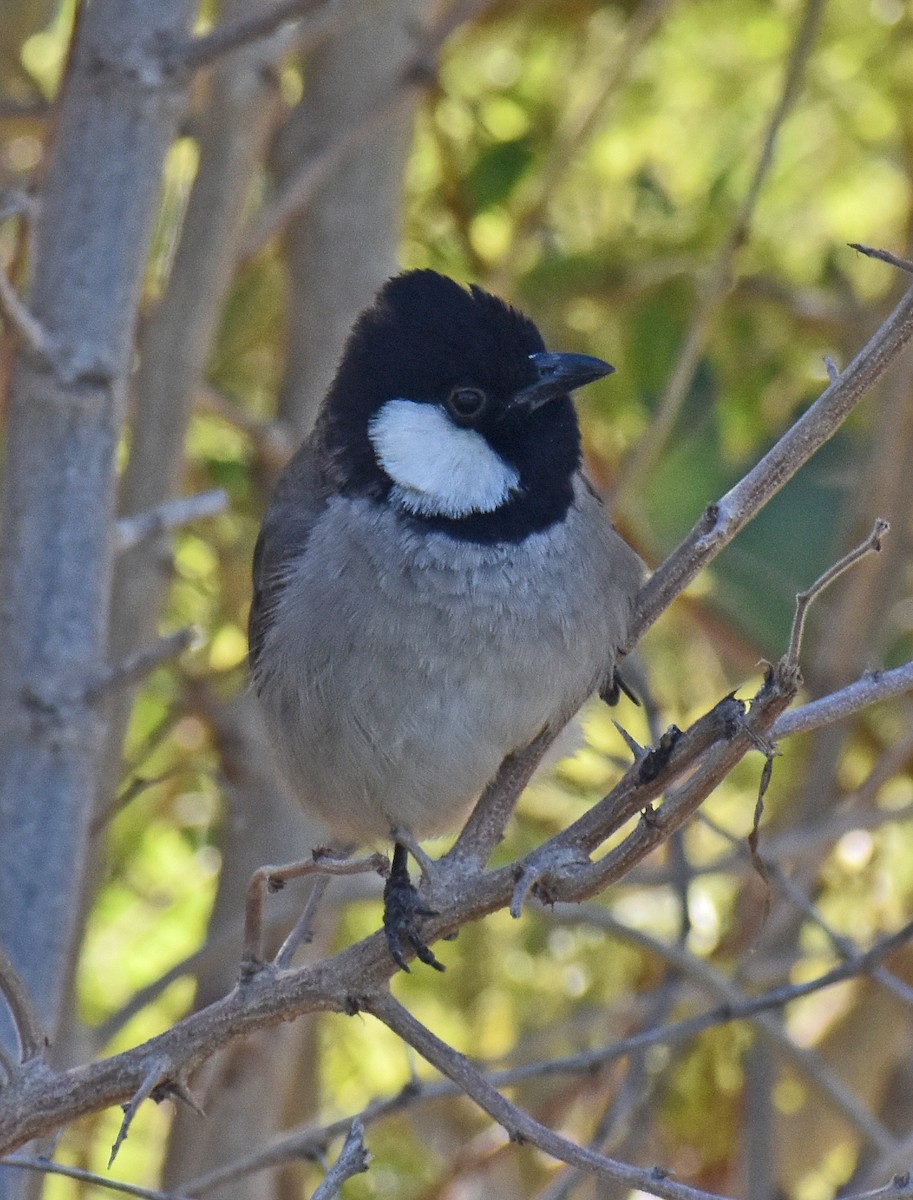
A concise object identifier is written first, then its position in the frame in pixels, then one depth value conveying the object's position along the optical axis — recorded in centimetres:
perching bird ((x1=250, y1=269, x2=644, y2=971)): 360
